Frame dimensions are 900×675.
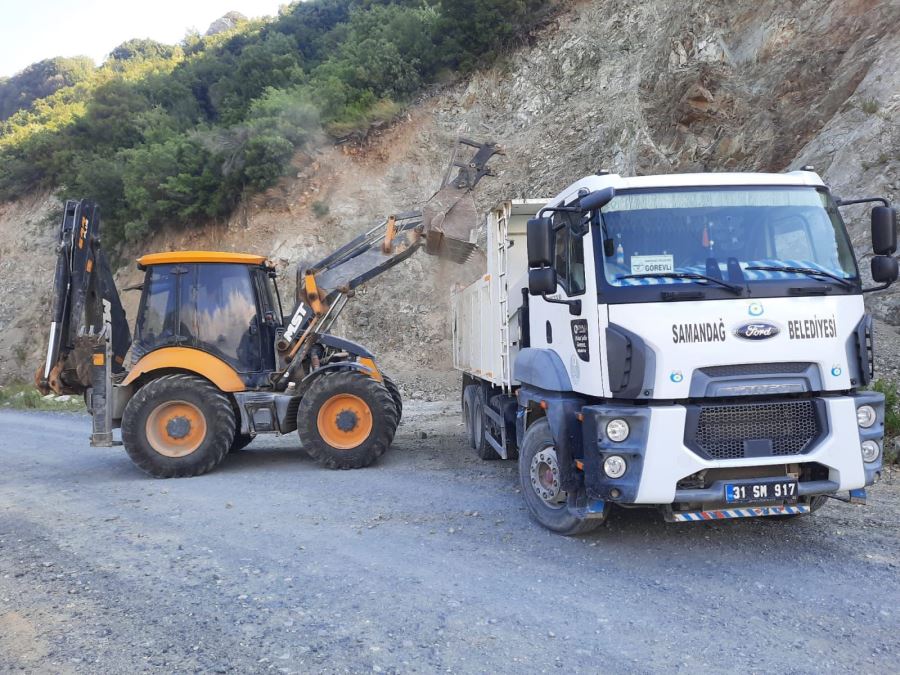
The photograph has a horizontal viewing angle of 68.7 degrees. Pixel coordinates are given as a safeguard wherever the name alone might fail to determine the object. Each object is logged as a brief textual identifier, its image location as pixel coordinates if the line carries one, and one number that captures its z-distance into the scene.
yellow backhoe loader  8.12
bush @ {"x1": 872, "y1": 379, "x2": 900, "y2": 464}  7.21
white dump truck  4.41
